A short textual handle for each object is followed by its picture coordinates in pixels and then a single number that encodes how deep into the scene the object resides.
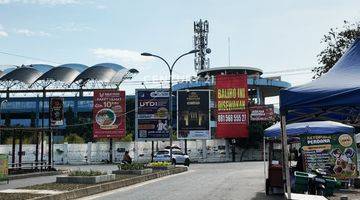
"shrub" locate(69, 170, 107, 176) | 21.81
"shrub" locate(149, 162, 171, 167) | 36.50
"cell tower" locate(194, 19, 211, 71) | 119.69
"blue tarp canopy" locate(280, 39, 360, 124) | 9.40
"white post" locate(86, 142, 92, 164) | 64.81
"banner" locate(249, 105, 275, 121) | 70.94
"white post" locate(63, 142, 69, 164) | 64.94
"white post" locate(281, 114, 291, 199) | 11.29
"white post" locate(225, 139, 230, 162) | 71.12
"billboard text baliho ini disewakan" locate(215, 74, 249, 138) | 64.88
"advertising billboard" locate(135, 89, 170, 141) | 57.81
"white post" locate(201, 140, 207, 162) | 67.03
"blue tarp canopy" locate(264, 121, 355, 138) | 17.03
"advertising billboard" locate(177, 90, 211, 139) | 60.06
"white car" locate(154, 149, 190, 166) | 50.22
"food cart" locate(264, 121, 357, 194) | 17.06
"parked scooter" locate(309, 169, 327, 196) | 14.94
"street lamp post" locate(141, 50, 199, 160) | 41.44
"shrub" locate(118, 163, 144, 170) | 29.70
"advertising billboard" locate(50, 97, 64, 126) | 35.28
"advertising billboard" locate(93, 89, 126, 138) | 58.59
